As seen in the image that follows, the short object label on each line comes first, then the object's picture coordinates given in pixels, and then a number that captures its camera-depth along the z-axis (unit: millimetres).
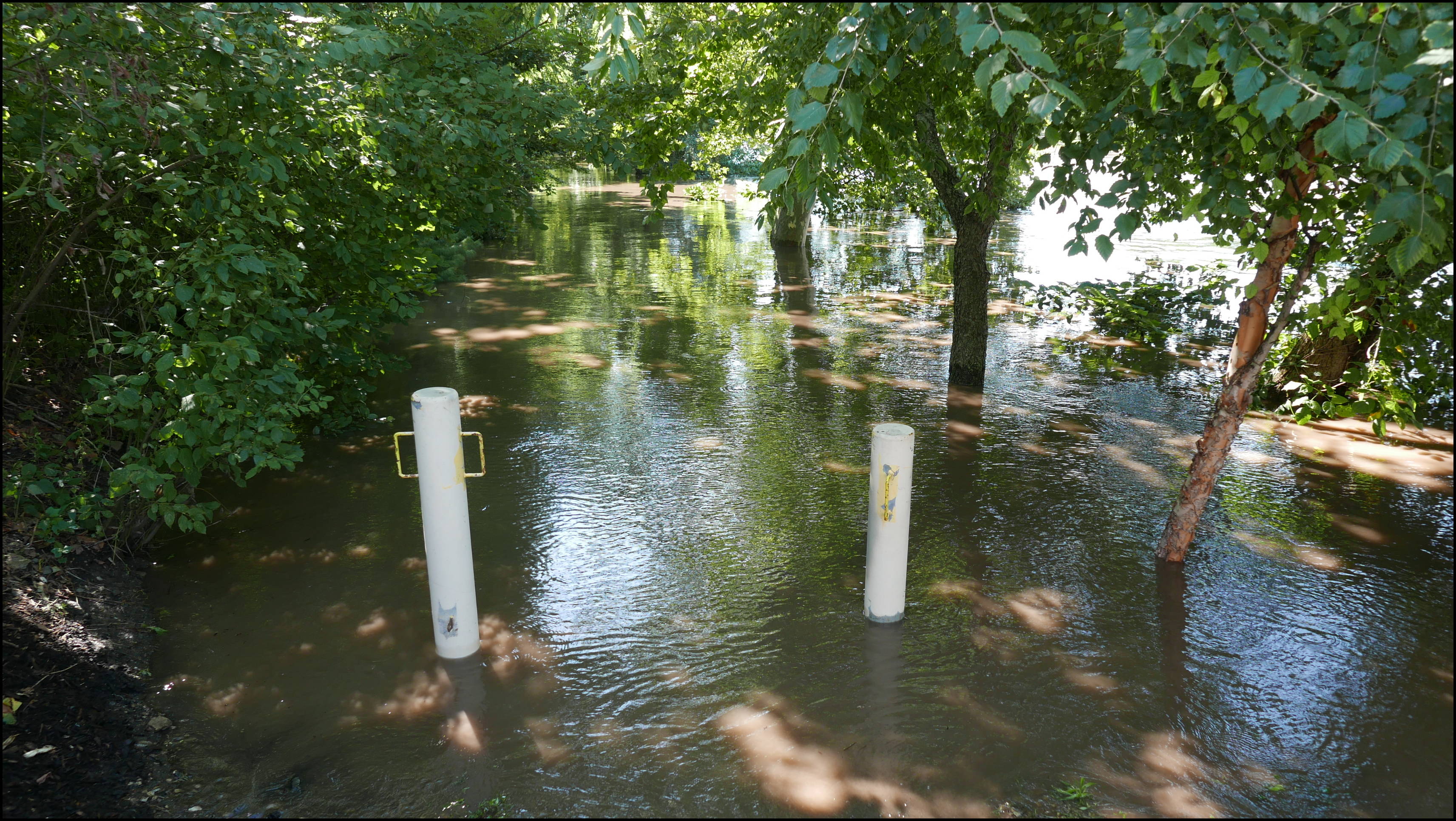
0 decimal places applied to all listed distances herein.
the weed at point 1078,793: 3432
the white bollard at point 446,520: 4148
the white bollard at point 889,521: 4453
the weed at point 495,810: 3424
